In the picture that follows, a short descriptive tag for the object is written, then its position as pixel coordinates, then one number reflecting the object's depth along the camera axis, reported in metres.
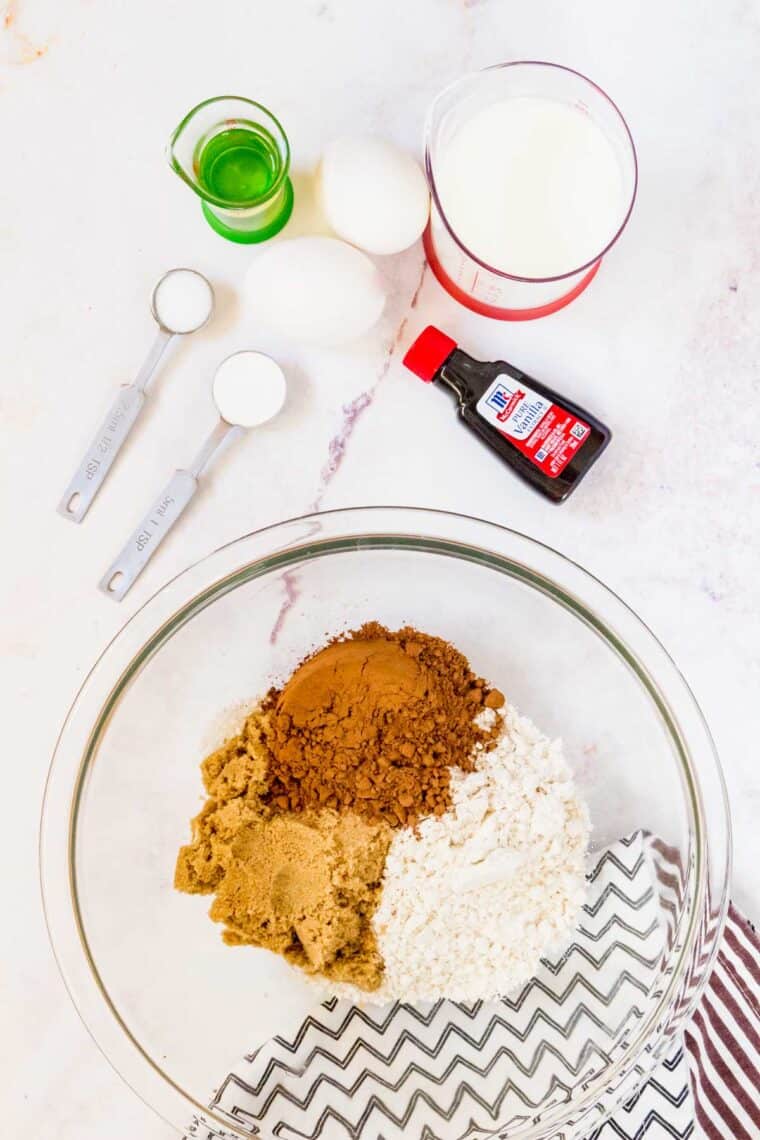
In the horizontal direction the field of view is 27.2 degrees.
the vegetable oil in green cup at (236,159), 0.65
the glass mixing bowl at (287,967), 0.67
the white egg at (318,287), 0.65
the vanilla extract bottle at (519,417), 0.67
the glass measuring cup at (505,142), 0.64
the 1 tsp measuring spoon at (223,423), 0.68
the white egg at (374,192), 0.64
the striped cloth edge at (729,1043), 0.66
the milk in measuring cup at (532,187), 0.64
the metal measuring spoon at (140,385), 0.68
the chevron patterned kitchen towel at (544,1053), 0.66
